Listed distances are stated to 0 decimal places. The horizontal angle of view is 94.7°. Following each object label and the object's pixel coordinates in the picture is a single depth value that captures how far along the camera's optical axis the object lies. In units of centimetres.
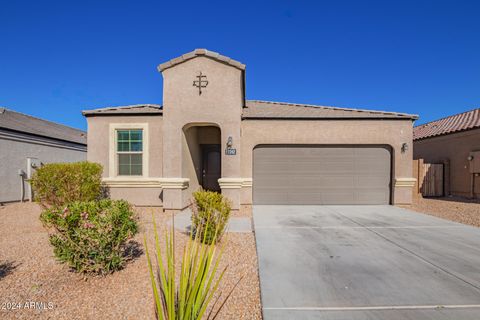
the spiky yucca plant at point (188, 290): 181
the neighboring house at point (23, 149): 1042
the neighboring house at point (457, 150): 1136
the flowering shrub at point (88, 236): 334
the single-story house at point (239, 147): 823
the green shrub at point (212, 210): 474
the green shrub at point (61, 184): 689
